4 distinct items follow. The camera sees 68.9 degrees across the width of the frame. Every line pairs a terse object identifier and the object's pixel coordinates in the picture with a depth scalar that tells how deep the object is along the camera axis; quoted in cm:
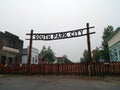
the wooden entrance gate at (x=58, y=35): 1030
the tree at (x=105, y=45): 2411
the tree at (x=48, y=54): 3350
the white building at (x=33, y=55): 2355
